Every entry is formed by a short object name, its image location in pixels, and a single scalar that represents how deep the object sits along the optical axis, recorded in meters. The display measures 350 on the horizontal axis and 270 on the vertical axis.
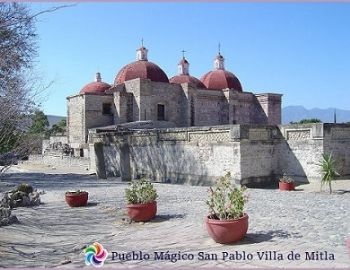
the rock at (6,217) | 9.66
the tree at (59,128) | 55.03
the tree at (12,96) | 7.20
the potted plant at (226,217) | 6.49
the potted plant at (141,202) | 9.26
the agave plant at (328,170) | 13.19
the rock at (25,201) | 13.02
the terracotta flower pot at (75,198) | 12.34
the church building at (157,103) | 34.47
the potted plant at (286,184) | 14.43
